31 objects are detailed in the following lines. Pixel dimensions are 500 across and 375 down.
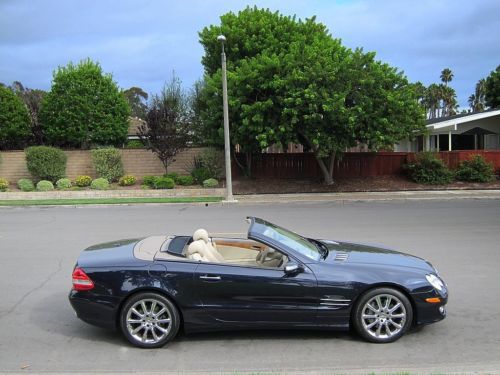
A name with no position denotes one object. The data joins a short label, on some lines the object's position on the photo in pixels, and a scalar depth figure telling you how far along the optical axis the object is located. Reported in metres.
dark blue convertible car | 4.92
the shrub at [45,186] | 26.25
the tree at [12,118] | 28.89
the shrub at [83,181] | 26.94
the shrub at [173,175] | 26.78
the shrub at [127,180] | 26.93
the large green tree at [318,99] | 21.45
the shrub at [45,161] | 27.42
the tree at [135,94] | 78.38
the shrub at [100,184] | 26.19
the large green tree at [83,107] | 28.06
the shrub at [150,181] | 26.31
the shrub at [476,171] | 25.67
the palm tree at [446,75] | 89.06
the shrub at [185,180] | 26.39
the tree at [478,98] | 83.09
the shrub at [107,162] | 27.80
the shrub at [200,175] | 26.80
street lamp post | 20.75
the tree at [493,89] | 44.31
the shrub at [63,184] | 26.66
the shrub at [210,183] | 25.73
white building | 29.73
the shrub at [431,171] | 25.78
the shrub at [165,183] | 25.69
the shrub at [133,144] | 31.76
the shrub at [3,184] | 26.73
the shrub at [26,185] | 26.41
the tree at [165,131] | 27.31
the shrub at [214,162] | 27.47
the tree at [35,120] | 30.69
